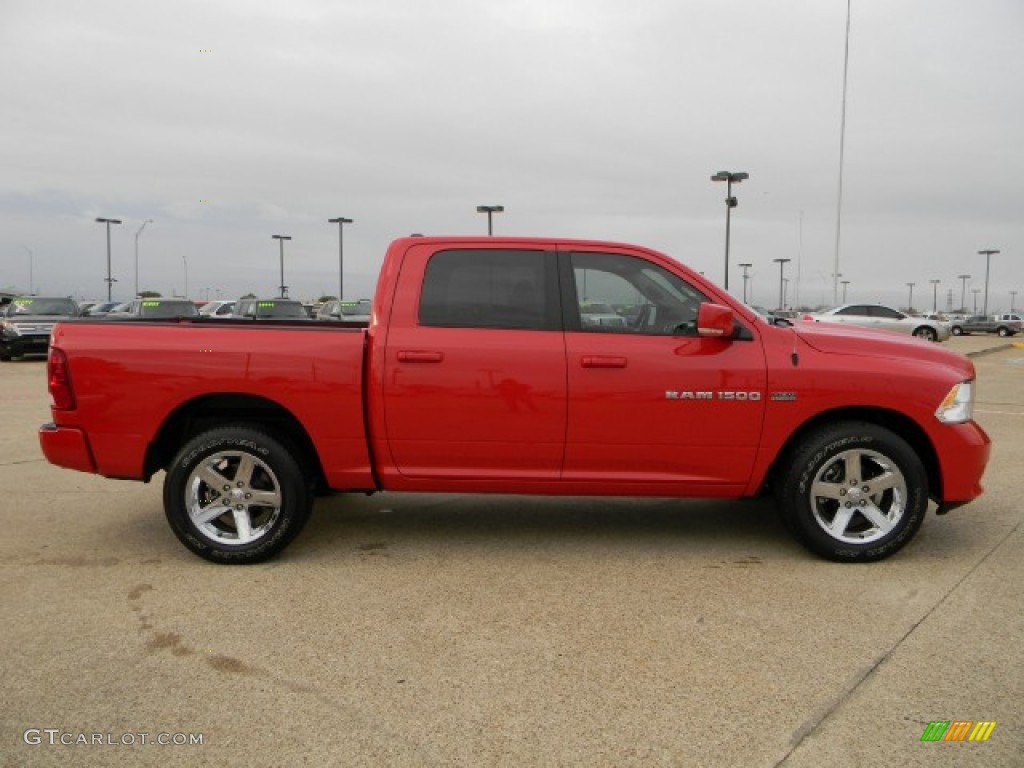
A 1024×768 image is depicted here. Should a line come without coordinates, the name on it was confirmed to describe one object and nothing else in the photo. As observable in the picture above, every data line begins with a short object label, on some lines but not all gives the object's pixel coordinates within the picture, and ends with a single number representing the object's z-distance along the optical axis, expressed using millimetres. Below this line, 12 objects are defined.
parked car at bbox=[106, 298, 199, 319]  18766
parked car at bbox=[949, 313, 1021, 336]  53225
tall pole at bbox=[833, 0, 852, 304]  33325
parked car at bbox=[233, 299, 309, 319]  20062
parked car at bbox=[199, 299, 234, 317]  31205
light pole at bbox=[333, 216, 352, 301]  54125
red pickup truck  4336
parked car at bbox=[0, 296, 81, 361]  18641
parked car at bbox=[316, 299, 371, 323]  23453
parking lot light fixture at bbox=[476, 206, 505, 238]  40469
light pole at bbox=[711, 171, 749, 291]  36875
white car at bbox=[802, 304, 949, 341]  28859
